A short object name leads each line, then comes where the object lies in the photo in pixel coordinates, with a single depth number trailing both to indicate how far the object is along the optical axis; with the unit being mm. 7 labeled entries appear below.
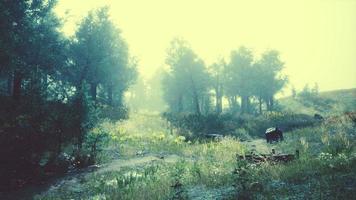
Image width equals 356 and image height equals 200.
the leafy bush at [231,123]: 28366
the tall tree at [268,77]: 54688
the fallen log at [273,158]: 10844
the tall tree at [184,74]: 45469
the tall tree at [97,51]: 33531
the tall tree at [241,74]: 54062
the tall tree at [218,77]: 54312
